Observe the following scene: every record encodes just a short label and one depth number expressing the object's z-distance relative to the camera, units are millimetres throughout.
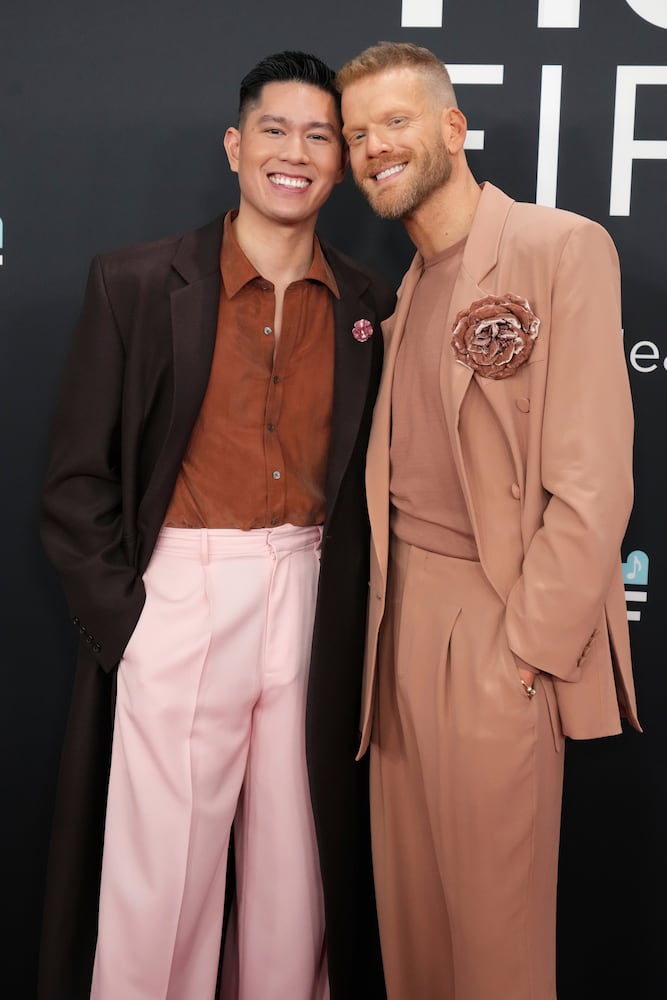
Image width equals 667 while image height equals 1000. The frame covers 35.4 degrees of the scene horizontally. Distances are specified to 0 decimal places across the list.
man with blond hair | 2086
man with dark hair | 2369
